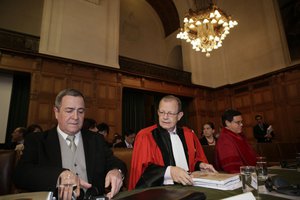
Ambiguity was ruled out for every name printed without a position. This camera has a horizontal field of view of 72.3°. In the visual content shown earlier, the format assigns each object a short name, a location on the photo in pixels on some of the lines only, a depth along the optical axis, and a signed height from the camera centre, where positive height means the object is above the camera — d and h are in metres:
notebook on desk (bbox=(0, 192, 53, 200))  0.90 -0.22
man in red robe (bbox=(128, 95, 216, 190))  1.86 -0.05
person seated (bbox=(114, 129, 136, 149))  6.20 +0.18
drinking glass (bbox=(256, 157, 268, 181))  1.47 -0.20
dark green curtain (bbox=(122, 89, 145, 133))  9.66 +1.62
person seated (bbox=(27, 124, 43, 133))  4.32 +0.39
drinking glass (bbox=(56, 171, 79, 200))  1.02 -0.20
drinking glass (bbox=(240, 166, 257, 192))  1.23 -0.22
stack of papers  1.31 -0.25
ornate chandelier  6.29 +3.66
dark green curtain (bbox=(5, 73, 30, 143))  7.22 +1.60
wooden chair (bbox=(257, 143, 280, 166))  3.96 -0.19
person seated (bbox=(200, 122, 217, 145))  5.09 +0.19
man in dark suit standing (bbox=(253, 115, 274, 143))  7.36 +0.34
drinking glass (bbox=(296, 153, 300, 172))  2.14 -0.25
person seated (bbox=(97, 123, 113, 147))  5.13 +0.41
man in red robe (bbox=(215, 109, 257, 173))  2.50 -0.07
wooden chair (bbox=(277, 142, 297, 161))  3.91 -0.18
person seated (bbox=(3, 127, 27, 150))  4.43 +0.27
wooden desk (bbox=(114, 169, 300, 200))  1.13 -0.30
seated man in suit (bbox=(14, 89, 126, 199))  1.59 -0.03
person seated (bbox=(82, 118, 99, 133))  4.27 +0.43
